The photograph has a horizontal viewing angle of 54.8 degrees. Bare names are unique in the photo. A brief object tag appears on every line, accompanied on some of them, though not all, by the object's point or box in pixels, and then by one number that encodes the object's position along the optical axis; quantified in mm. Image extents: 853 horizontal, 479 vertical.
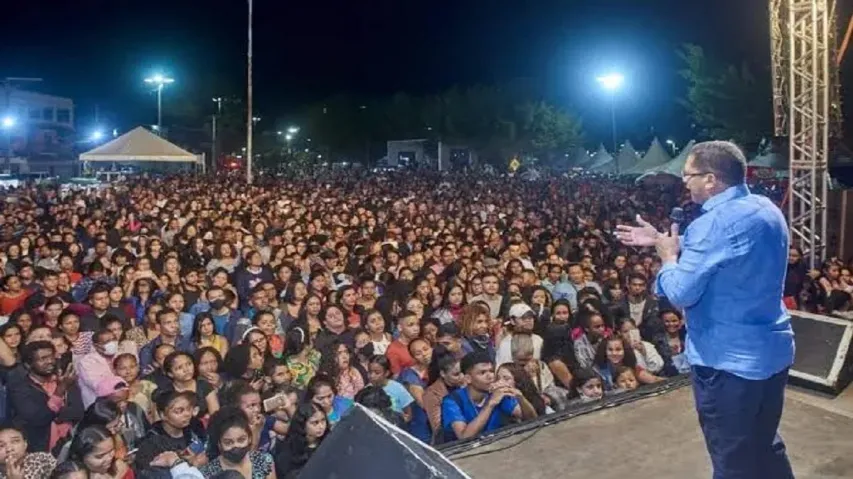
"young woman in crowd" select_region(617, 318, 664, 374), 5582
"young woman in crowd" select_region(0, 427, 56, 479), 3344
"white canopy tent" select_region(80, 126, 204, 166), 16422
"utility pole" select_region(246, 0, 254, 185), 20781
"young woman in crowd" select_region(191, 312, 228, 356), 5359
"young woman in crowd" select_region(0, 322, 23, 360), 4934
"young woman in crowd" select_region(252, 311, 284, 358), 5355
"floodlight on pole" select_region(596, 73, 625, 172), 21562
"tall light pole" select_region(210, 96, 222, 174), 38069
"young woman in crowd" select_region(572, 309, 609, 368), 5547
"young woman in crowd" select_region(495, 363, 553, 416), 4410
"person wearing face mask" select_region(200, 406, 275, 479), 3486
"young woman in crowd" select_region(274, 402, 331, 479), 3746
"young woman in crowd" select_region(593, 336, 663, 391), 5352
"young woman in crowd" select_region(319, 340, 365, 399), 4645
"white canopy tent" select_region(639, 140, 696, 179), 22328
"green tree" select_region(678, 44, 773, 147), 21172
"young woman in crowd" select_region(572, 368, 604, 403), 4773
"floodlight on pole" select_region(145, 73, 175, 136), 29641
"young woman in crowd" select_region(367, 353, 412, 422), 4406
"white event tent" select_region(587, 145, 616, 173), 31203
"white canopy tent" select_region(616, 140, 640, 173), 29391
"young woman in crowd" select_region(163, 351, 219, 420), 4273
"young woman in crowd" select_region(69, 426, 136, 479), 3289
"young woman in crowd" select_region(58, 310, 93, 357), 5203
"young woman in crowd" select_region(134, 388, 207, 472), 3645
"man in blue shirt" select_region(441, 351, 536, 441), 4016
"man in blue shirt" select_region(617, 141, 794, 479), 2240
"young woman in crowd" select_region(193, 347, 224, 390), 4559
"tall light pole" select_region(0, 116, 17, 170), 35625
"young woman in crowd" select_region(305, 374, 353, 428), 4082
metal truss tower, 8312
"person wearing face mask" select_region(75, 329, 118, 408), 4535
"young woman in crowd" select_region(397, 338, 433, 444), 4379
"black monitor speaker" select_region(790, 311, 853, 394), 4258
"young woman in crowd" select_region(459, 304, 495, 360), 5646
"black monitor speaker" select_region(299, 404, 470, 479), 2115
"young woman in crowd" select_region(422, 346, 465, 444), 4301
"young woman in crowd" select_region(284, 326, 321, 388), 4938
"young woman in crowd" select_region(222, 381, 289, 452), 3885
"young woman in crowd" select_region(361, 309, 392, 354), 5543
